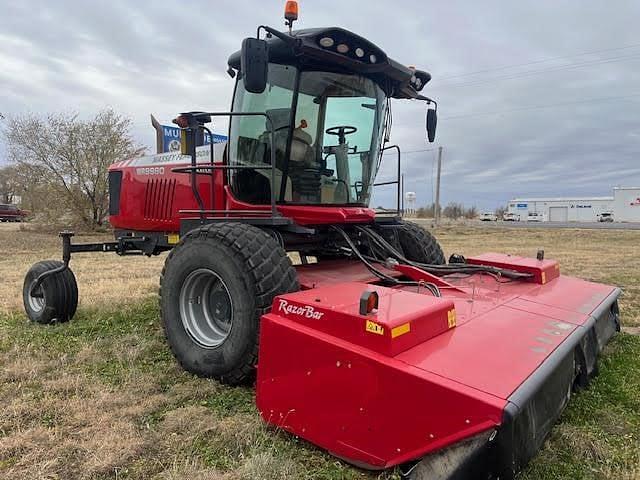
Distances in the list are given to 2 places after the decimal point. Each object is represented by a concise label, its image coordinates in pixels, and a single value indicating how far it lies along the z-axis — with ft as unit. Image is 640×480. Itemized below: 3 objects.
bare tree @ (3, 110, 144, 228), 66.90
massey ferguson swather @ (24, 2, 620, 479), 6.80
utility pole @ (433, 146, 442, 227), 104.78
